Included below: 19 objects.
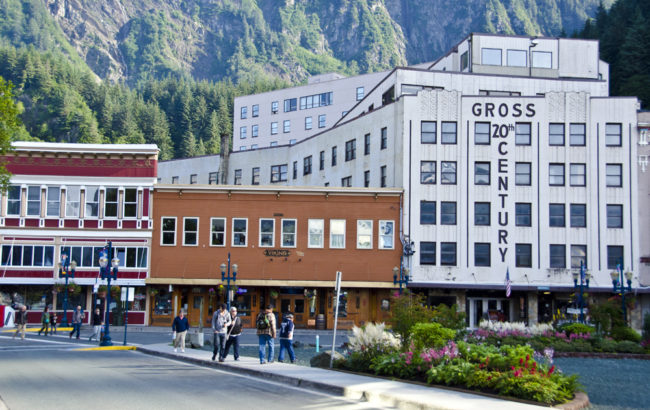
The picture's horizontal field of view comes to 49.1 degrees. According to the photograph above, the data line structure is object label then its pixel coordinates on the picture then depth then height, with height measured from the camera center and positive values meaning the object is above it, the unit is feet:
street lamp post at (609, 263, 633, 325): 121.41 -2.93
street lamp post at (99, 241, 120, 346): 108.78 -3.23
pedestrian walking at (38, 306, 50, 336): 128.98 -12.57
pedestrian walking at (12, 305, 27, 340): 115.44 -11.37
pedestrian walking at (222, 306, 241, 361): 77.97 -8.27
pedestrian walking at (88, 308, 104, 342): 122.42 -12.48
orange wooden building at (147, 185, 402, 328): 159.53 +2.24
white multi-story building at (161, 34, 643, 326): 162.09 +15.89
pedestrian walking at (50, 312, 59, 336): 135.44 -13.80
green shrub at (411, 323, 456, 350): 65.82 -6.98
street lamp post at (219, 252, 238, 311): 142.23 -3.53
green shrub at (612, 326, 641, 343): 106.42 -10.47
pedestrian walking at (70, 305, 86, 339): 123.13 -11.70
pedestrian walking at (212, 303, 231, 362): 79.00 -8.02
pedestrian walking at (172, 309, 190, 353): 91.50 -9.59
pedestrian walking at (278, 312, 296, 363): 76.93 -8.23
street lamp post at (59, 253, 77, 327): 149.07 -4.12
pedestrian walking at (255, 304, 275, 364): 74.95 -7.85
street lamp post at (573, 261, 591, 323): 130.50 -4.00
